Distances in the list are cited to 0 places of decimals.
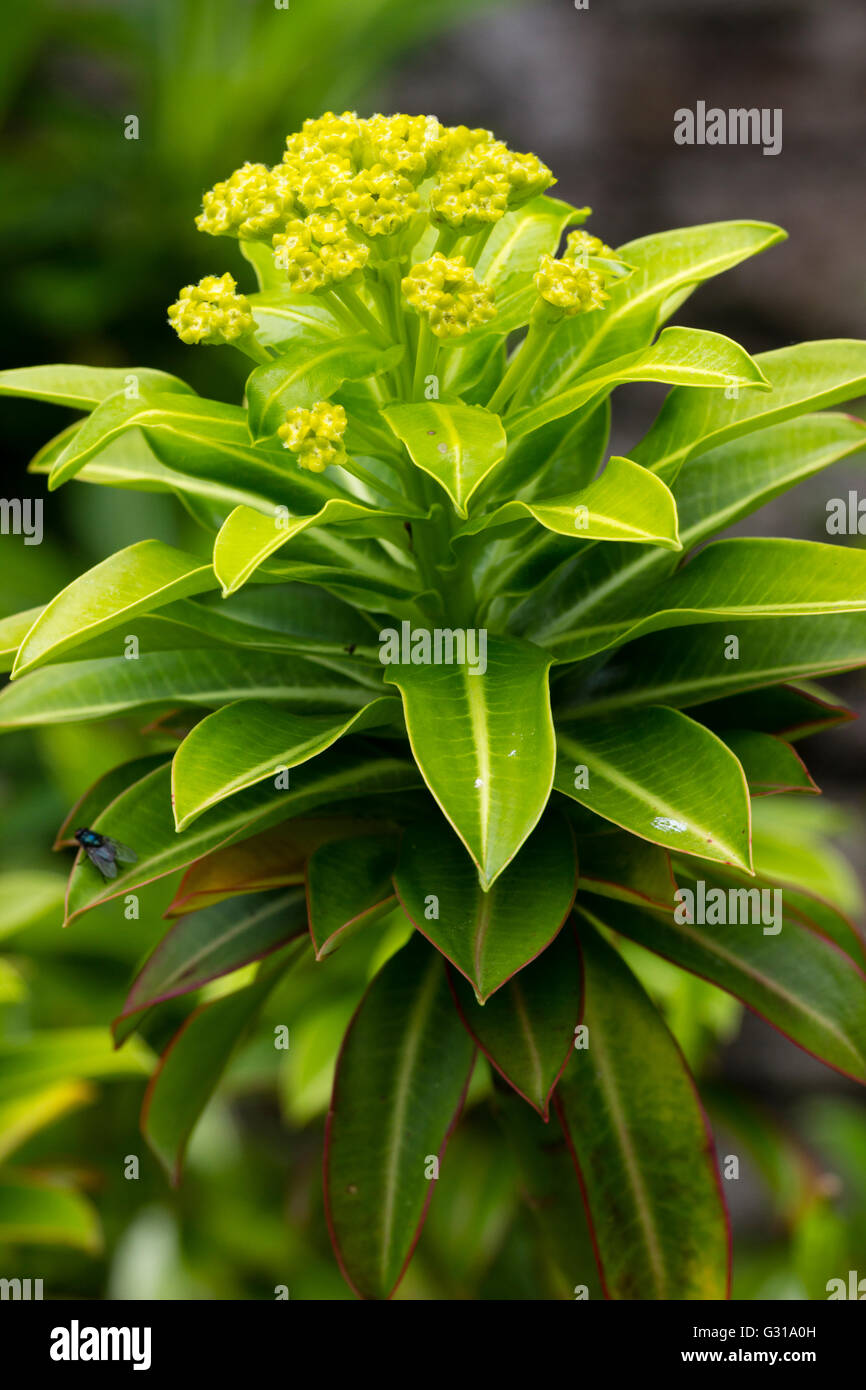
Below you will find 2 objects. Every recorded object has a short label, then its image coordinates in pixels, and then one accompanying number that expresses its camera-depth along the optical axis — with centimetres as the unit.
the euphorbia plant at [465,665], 92
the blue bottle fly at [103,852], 94
